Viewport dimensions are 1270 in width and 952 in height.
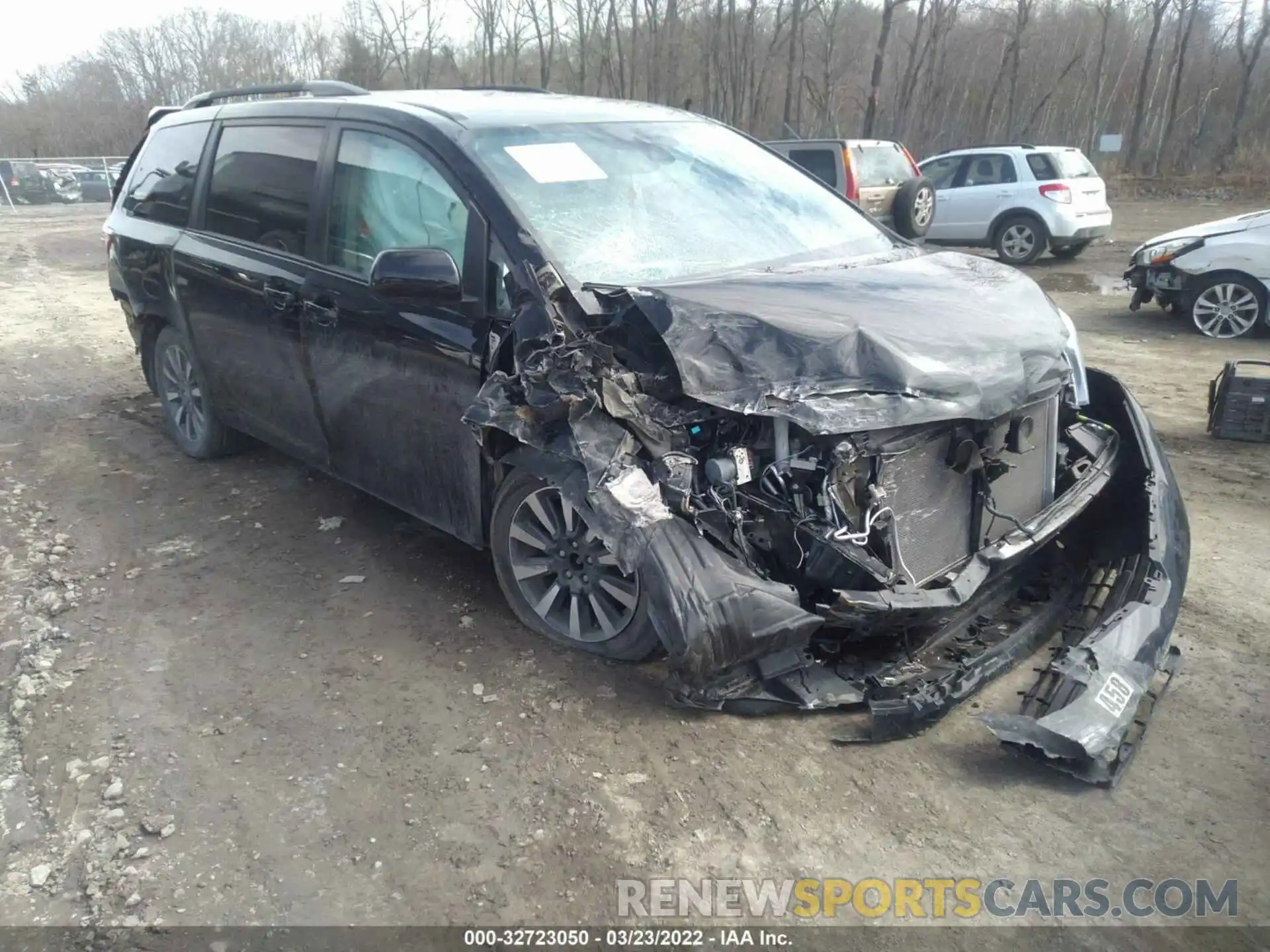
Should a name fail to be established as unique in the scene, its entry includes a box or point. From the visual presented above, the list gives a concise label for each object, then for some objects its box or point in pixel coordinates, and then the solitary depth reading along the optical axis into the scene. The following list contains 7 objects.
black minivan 2.97
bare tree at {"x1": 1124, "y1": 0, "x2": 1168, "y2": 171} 26.48
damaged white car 9.03
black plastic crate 5.96
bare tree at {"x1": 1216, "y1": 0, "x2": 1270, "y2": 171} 26.16
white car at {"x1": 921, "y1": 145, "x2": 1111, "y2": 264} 13.99
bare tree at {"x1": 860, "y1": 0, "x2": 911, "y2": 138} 23.05
